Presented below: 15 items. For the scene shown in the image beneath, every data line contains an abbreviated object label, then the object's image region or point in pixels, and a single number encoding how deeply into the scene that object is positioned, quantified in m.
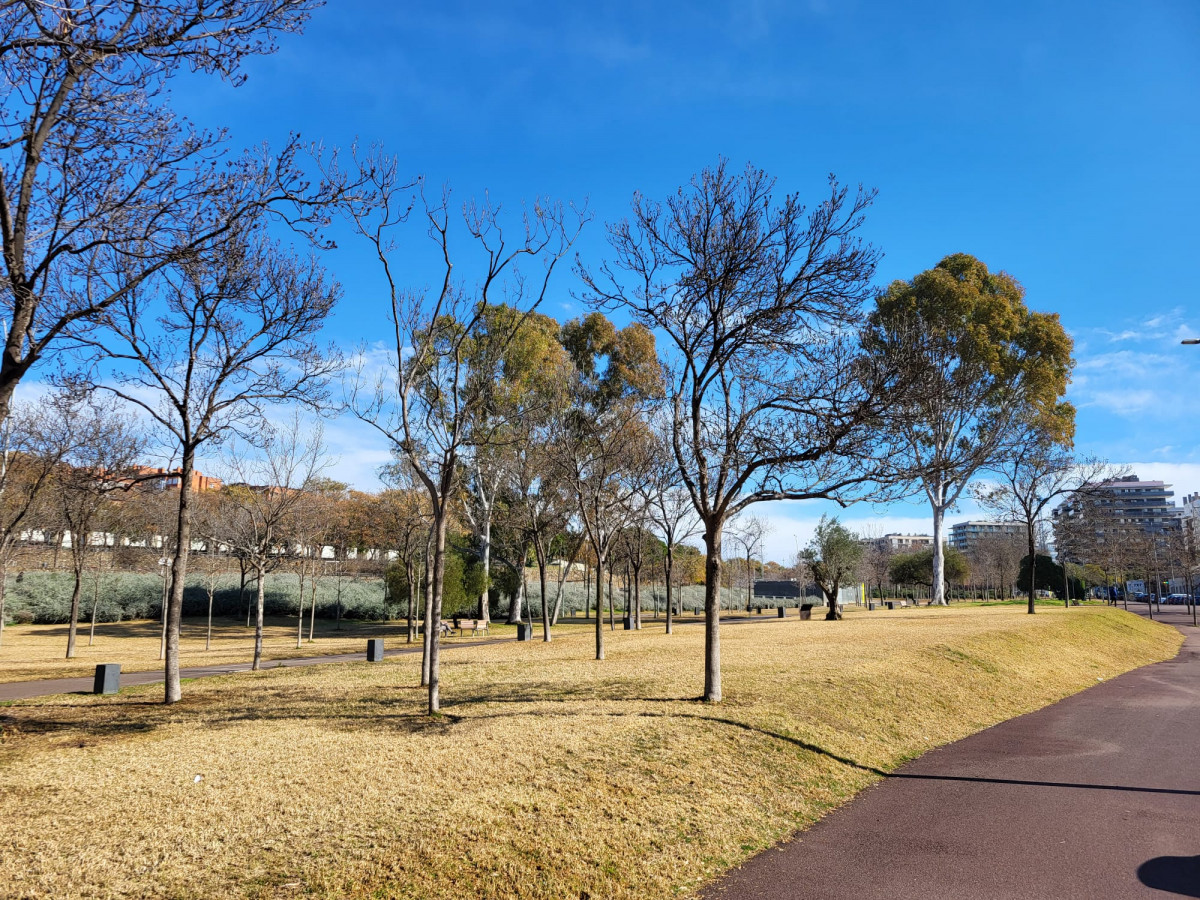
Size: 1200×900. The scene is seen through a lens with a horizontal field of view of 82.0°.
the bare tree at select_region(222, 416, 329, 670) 16.98
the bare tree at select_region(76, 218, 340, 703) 11.66
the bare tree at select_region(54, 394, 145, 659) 19.77
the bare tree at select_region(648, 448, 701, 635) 24.19
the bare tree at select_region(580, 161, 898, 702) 10.84
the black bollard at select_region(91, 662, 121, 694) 13.18
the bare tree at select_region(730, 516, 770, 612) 46.94
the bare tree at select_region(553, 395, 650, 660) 19.50
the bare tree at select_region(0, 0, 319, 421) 5.51
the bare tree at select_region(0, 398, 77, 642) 18.18
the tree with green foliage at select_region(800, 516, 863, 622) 36.88
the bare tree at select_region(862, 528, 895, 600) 67.51
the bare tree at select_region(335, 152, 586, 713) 10.81
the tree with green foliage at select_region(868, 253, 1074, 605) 34.41
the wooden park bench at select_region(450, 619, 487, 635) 30.22
